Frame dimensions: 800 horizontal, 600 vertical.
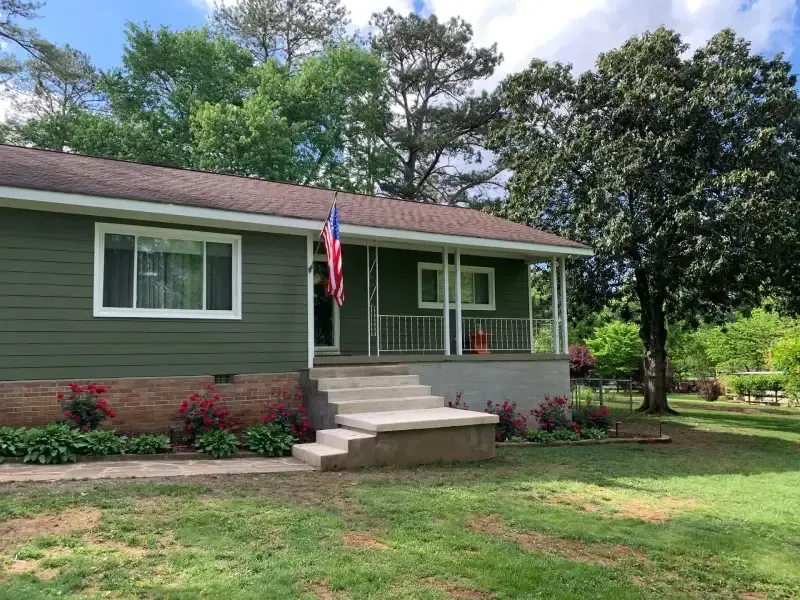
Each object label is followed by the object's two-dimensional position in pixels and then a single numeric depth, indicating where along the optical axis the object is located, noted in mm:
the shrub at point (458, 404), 10688
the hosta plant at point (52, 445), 6934
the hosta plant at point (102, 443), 7297
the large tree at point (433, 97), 30141
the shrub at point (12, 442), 6973
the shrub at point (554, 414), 10898
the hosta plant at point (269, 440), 8023
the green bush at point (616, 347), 27875
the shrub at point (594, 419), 11602
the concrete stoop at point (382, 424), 7332
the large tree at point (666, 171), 14336
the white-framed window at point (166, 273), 8461
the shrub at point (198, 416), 8289
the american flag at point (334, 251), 8930
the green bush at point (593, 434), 10750
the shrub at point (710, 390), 25016
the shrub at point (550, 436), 10039
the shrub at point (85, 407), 7820
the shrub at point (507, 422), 10077
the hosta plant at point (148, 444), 7605
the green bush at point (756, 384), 23547
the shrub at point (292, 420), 8734
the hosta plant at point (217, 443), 7793
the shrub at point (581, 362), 23953
